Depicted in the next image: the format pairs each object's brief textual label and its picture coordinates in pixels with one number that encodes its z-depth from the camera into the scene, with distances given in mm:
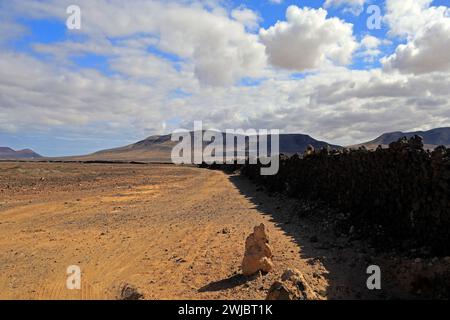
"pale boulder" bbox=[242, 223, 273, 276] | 7438
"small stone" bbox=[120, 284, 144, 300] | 6293
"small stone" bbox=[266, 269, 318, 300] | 5750
